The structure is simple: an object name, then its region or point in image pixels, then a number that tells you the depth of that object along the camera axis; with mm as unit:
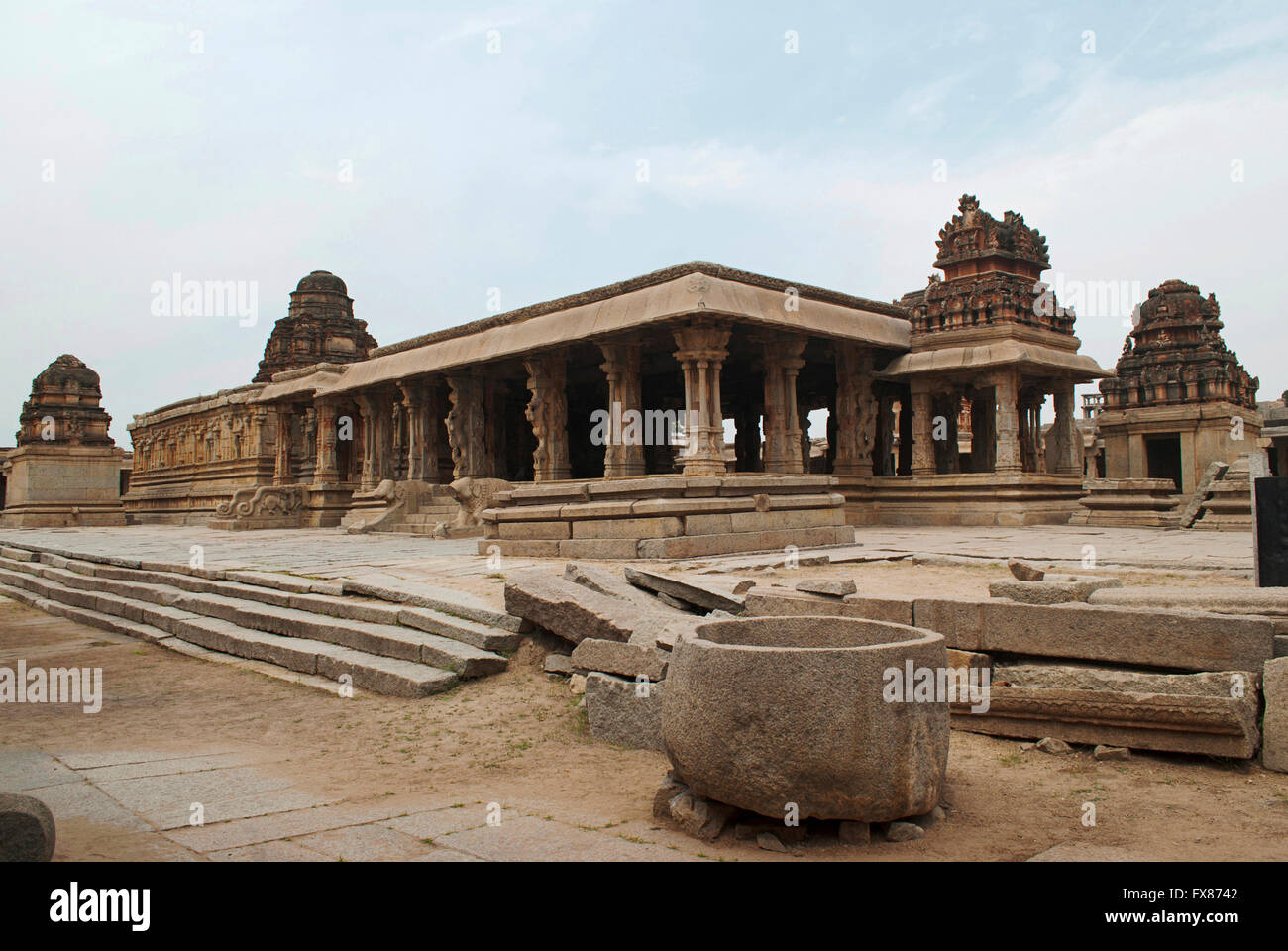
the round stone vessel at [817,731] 3391
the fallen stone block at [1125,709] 4195
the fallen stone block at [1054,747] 4543
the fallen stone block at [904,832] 3465
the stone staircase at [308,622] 6500
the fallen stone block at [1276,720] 4117
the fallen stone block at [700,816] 3559
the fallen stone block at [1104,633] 4391
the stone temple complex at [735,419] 12453
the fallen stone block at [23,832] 2688
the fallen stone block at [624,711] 5020
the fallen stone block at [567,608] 5922
